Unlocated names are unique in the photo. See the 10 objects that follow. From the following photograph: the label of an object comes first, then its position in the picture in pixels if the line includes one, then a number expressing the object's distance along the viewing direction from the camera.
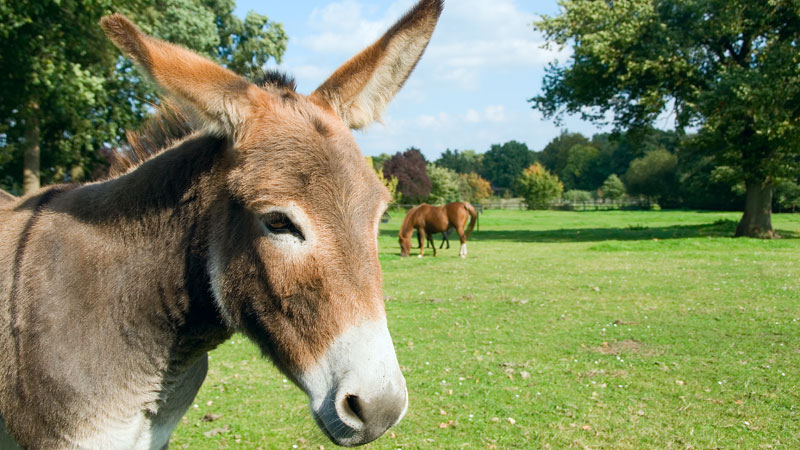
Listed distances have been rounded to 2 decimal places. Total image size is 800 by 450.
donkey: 2.05
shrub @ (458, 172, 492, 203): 91.50
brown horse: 20.80
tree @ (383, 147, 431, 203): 70.12
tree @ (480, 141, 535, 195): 143.12
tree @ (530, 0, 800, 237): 21.64
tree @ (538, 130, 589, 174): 131.88
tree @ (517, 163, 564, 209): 77.69
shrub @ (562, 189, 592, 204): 87.69
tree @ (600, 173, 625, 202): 85.00
